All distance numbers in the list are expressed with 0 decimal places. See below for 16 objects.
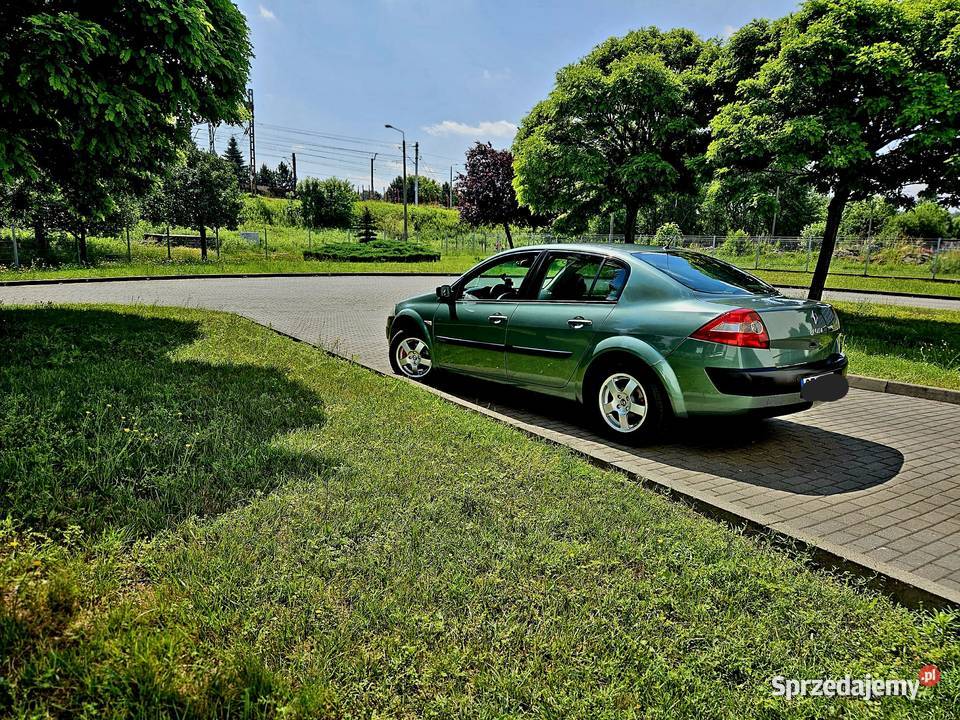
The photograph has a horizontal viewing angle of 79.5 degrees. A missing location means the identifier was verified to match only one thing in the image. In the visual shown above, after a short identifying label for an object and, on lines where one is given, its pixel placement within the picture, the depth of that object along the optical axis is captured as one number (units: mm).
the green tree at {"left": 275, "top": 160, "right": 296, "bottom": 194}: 92938
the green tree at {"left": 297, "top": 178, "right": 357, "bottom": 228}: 50312
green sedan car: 4277
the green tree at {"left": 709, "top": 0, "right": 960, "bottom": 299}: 9867
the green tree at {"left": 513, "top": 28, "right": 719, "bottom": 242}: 17844
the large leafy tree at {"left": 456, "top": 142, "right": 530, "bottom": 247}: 38344
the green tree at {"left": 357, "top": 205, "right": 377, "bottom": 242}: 44000
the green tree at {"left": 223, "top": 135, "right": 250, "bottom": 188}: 77519
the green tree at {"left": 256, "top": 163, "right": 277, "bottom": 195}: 88875
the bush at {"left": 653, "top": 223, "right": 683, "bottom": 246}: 39784
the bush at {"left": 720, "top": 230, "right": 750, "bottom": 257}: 36750
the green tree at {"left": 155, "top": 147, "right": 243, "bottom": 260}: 28969
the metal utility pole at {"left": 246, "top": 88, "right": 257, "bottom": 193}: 69000
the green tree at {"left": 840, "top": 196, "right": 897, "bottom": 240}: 48281
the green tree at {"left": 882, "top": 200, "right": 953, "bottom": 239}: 40719
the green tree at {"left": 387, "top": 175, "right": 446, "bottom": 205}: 100500
